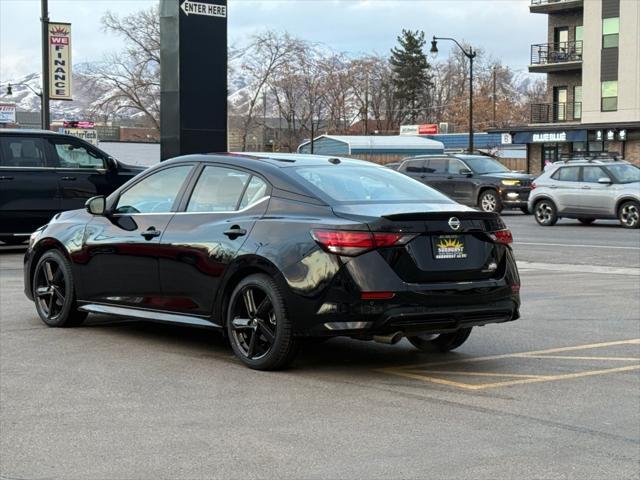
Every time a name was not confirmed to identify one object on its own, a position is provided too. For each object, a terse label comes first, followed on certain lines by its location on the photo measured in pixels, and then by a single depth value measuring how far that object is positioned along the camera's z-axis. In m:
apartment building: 51.66
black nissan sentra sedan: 6.48
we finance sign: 28.58
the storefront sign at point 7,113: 82.14
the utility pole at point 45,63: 26.88
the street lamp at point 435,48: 50.06
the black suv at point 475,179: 29.44
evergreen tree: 112.75
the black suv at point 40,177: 15.48
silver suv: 24.44
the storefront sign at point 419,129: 95.57
